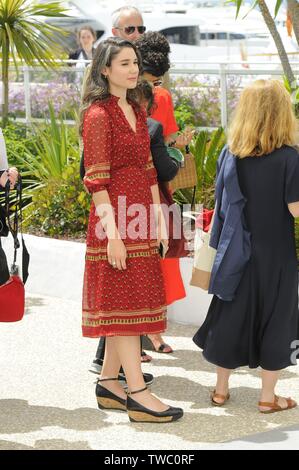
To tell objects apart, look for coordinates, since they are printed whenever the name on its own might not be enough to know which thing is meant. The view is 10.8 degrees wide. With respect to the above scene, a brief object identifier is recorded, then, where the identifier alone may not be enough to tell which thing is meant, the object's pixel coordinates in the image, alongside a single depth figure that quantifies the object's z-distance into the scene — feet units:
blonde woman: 25.29
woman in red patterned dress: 24.94
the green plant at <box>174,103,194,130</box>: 51.57
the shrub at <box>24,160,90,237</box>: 41.21
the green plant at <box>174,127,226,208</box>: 38.82
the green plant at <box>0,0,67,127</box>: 52.34
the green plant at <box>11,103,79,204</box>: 43.45
